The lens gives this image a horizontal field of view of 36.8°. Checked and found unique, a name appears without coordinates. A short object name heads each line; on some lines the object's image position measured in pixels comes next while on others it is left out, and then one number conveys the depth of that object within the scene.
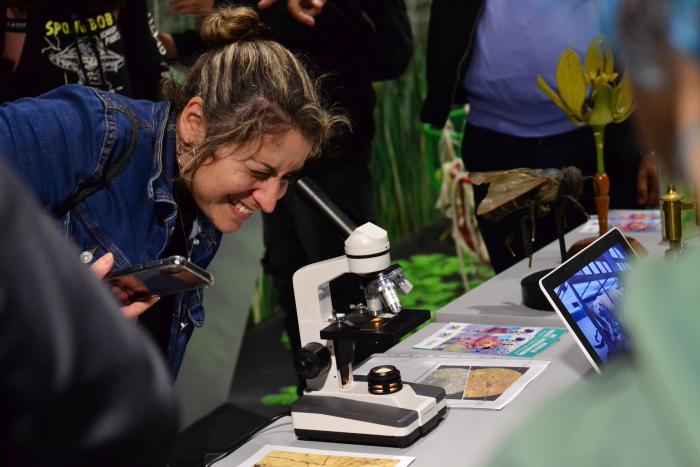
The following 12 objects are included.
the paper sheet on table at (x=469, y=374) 2.01
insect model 2.64
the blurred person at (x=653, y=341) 0.44
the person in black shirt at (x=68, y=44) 2.81
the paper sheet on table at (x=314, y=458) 1.78
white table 1.81
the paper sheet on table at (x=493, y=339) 2.29
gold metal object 2.62
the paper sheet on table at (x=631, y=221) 3.19
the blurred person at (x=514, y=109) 3.43
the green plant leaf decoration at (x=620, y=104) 2.86
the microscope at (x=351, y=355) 1.87
